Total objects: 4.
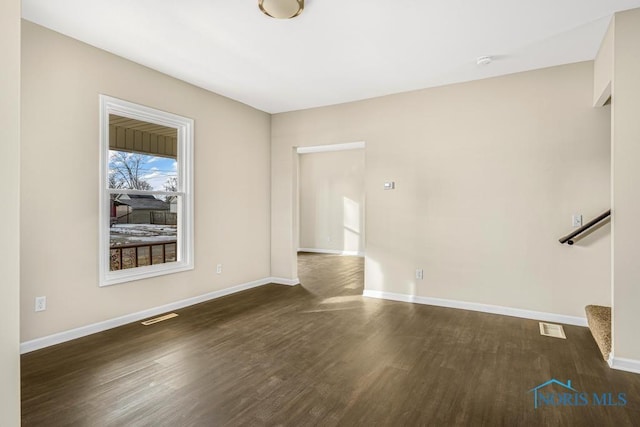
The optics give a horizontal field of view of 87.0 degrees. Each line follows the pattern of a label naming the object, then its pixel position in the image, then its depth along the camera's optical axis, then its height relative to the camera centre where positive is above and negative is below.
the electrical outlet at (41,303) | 2.98 -0.80
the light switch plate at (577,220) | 3.63 -0.07
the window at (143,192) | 3.52 +0.25
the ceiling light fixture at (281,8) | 2.54 +1.59
